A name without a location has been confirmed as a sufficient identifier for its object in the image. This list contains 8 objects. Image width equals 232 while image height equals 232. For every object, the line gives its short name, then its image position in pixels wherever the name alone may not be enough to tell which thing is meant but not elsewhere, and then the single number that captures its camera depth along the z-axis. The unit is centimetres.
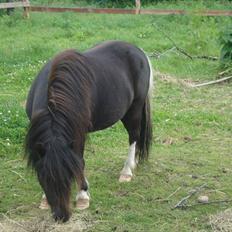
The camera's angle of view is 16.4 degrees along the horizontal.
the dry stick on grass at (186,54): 1488
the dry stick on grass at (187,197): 668
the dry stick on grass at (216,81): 1243
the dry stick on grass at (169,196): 689
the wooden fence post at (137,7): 2065
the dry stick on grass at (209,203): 672
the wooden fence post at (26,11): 2109
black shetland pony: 533
